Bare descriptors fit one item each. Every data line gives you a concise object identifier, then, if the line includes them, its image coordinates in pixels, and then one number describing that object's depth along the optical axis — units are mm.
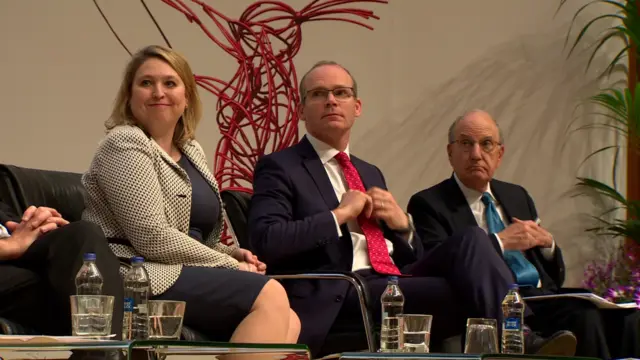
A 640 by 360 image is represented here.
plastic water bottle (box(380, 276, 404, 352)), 5984
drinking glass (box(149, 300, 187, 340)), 4871
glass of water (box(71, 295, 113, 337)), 4652
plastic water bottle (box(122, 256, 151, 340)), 5000
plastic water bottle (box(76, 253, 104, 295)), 5242
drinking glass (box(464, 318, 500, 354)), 5289
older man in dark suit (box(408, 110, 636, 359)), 7363
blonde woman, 6023
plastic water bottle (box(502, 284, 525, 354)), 5930
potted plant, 11344
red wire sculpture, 9289
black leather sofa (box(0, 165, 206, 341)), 6457
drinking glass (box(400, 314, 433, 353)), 5391
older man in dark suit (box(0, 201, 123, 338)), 5367
